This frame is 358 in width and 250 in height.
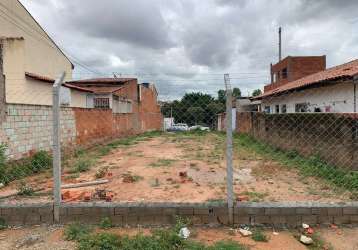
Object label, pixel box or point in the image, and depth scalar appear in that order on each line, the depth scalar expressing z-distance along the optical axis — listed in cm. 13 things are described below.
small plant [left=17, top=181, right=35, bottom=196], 570
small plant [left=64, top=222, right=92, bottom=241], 386
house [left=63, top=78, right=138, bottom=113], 1977
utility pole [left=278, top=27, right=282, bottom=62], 3488
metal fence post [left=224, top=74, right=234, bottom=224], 423
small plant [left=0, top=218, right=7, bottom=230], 428
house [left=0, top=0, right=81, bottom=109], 1334
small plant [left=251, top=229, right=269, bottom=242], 384
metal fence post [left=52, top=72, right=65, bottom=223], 429
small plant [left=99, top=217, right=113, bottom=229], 417
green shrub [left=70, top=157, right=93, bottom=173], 864
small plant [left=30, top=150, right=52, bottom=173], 851
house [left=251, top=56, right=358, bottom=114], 1062
